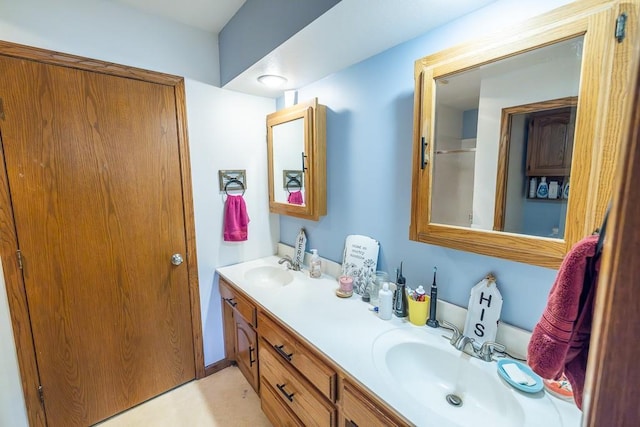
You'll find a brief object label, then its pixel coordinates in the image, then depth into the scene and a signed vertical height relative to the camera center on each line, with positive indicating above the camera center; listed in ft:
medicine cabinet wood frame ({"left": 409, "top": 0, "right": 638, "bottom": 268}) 2.15 +0.67
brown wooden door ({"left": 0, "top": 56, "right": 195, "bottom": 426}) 4.26 -0.86
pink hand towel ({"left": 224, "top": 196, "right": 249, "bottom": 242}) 6.26 -0.91
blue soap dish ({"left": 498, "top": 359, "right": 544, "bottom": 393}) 2.68 -2.10
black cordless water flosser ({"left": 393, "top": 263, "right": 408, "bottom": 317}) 4.11 -1.85
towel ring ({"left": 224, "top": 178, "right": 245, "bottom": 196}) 6.26 -0.03
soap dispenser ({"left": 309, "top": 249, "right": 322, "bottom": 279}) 5.71 -1.85
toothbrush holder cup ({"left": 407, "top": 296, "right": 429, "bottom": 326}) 3.84 -1.90
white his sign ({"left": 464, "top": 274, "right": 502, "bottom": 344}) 3.30 -1.67
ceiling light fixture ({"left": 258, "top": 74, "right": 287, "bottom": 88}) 5.34 +2.07
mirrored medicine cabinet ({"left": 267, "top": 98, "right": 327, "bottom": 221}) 5.30 +0.45
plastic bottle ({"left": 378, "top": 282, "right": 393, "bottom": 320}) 4.00 -1.86
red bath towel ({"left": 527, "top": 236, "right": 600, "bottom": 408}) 1.53 -0.87
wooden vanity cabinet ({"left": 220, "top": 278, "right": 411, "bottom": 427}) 2.95 -2.76
